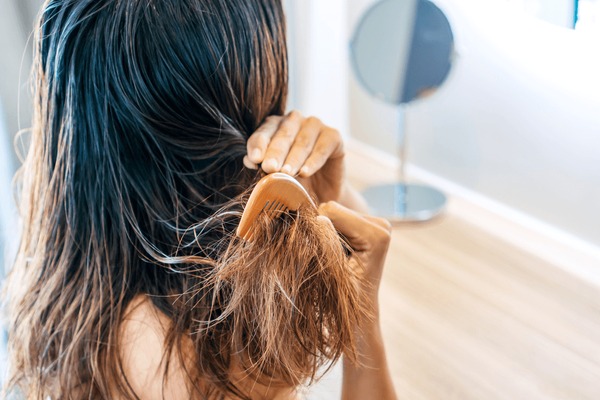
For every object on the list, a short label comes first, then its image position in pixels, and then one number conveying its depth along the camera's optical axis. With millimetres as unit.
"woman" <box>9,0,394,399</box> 654
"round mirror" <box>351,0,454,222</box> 1659
